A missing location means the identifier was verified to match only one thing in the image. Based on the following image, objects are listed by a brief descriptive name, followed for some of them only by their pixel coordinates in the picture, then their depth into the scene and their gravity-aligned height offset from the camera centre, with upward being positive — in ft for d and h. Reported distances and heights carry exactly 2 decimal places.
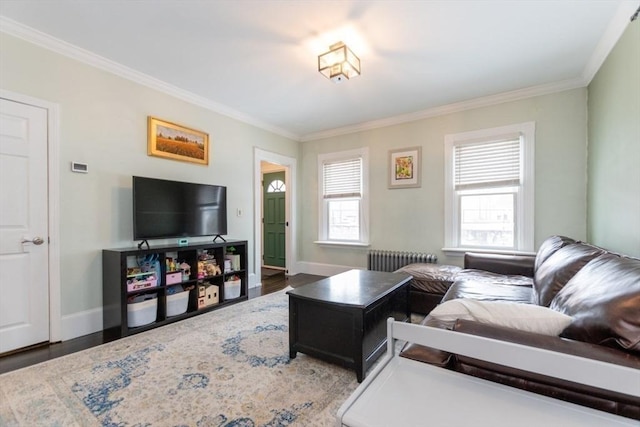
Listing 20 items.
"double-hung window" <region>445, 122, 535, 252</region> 11.42 +0.97
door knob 7.82 -0.85
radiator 13.29 -2.38
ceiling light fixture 8.04 +4.43
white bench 2.48 -1.88
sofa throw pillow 3.76 -1.48
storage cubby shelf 8.48 -2.72
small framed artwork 13.84 +2.22
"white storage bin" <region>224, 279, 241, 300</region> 11.55 -3.30
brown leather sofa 2.88 -1.54
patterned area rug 5.05 -3.75
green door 19.43 -0.59
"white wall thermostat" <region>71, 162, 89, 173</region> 8.57 +1.36
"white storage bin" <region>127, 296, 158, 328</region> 8.66 -3.24
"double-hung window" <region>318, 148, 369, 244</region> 15.61 +0.83
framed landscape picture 10.52 +2.79
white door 7.45 -0.46
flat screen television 9.47 +0.07
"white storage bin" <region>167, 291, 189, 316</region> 9.64 -3.26
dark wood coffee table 6.16 -2.63
